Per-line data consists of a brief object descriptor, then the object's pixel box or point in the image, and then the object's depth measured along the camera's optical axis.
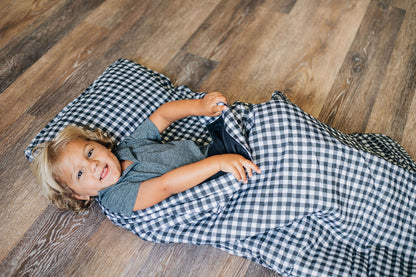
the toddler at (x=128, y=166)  1.00
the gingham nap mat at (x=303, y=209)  0.99
